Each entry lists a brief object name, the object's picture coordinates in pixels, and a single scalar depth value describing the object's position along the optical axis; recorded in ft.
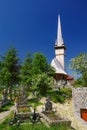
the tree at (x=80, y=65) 70.14
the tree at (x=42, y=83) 56.33
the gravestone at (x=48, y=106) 39.95
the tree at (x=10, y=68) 59.41
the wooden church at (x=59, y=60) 92.05
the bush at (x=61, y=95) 54.75
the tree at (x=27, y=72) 68.39
